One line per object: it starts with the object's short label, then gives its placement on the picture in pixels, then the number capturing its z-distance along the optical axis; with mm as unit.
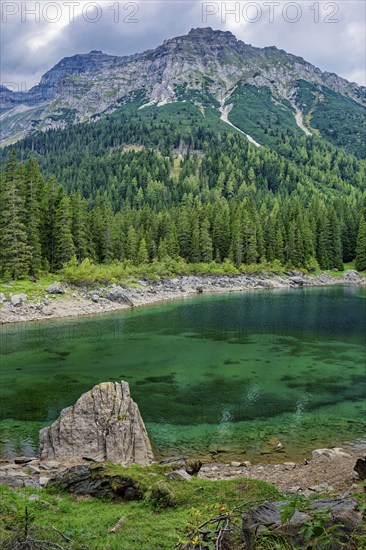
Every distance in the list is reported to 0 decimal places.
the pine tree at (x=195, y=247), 113062
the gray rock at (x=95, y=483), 13427
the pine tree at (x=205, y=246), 113812
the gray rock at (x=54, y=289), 63775
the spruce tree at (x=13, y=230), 65188
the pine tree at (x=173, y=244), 110375
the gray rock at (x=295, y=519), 6793
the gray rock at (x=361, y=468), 15169
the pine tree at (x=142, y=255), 101000
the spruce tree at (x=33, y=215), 69250
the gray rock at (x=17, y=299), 56181
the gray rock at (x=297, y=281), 110888
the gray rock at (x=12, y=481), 14386
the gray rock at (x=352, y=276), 118188
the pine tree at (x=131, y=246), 102688
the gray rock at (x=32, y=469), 16978
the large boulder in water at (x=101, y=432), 19516
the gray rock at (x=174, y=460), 17828
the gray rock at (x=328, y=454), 19125
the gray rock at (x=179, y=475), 14589
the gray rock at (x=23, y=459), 18781
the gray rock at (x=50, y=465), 17844
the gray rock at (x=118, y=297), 71000
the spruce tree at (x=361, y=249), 126331
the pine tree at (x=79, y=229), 82750
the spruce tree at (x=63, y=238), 76938
